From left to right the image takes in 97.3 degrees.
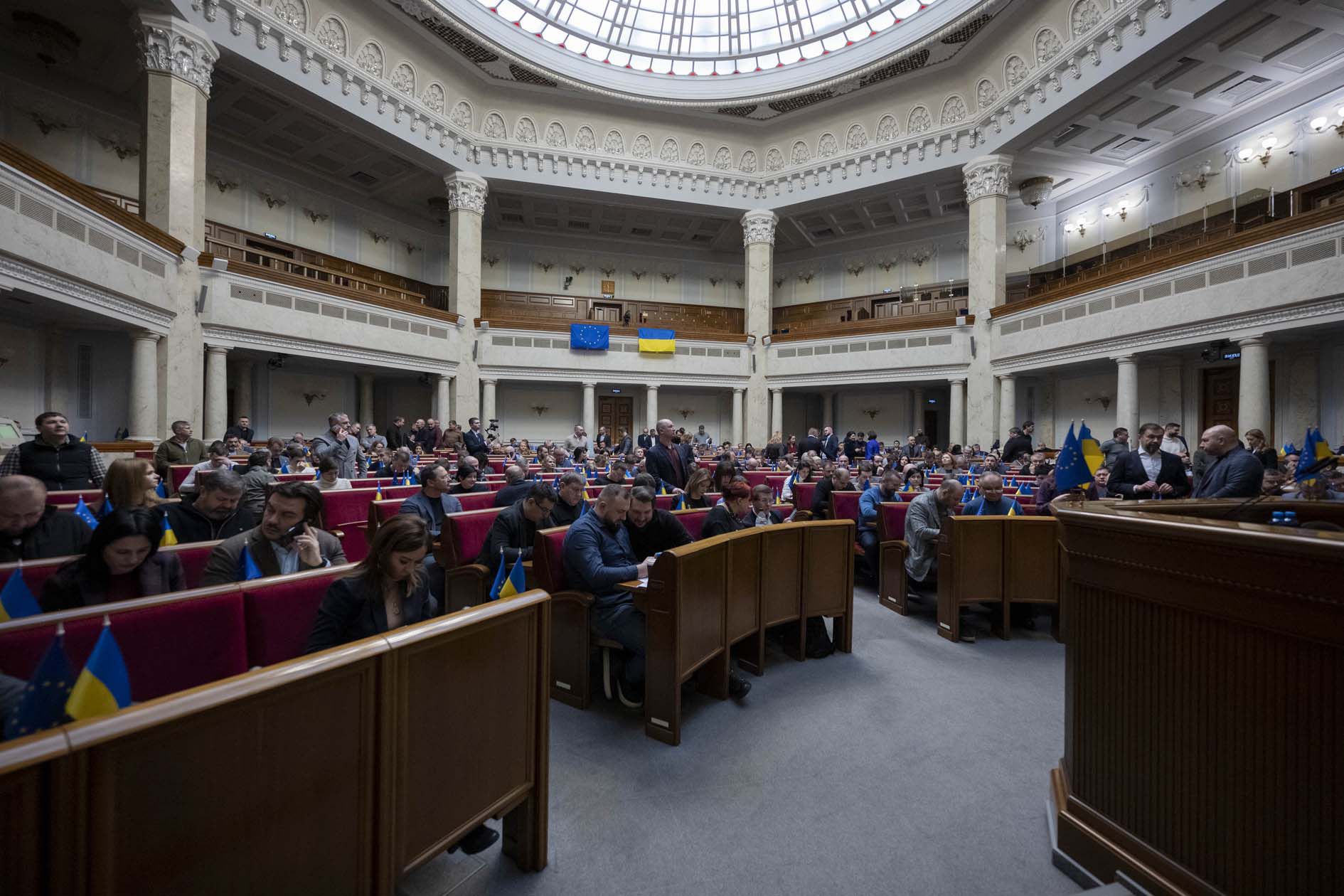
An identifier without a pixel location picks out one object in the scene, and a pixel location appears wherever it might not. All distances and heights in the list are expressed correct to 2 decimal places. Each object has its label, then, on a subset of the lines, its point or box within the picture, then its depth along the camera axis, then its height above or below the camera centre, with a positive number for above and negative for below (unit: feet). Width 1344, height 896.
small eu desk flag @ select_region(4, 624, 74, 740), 3.66 -1.63
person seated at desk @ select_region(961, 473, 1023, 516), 16.46 -1.45
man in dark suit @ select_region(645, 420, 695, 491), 20.51 -0.53
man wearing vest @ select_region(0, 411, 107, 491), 14.67 -0.41
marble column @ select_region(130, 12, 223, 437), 31.78 +15.20
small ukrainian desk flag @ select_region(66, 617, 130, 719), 4.05 -1.70
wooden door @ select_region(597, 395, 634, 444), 64.95 +3.74
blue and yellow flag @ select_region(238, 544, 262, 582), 8.49 -1.79
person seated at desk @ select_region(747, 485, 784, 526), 14.66 -1.43
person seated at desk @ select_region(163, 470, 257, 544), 10.98 -1.31
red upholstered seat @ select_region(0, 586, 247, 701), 5.50 -2.08
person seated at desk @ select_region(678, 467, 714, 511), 17.13 -1.29
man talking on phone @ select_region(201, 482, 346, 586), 8.97 -1.40
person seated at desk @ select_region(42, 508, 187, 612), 7.14 -1.57
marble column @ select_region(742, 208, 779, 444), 59.47 +15.29
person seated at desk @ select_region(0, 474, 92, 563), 8.68 -1.30
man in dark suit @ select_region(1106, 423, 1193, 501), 16.49 -0.63
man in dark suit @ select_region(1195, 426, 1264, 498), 12.75 -0.37
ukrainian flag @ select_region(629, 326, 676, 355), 57.77 +10.53
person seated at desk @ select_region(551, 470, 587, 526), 14.37 -1.28
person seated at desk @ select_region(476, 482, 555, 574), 12.97 -1.73
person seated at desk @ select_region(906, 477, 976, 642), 16.03 -2.06
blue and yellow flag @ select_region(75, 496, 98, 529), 11.14 -1.37
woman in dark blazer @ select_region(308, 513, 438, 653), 6.98 -1.76
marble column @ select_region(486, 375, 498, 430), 53.06 +3.91
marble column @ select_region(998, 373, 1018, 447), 46.65 +3.77
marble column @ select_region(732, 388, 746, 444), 60.44 +3.47
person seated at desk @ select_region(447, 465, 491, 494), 20.10 -1.14
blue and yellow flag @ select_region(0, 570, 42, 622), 6.61 -1.77
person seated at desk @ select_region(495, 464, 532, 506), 17.26 -1.21
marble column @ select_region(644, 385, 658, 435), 58.95 +4.04
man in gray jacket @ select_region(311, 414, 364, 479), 22.45 -0.09
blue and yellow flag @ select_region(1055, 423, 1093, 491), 11.16 -0.34
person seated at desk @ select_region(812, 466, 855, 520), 20.12 -1.50
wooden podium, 4.66 -2.31
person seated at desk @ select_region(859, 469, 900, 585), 18.85 -2.02
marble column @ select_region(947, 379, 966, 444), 50.39 +3.05
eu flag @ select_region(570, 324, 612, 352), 56.16 +10.52
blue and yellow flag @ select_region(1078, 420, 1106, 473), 11.46 +0.02
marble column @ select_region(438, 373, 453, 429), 50.70 +4.04
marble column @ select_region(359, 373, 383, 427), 53.62 +4.37
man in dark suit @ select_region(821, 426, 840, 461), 45.19 +0.30
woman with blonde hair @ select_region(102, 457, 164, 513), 9.84 -0.68
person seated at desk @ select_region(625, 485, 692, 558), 12.78 -1.85
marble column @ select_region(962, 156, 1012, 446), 48.01 +15.36
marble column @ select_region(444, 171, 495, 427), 51.37 +16.00
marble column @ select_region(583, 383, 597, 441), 57.31 +4.06
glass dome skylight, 53.62 +40.15
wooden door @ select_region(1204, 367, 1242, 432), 39.29 +3.82
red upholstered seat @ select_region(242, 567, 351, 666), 7.30 -2.14
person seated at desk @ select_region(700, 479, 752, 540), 13.41 -1.47
